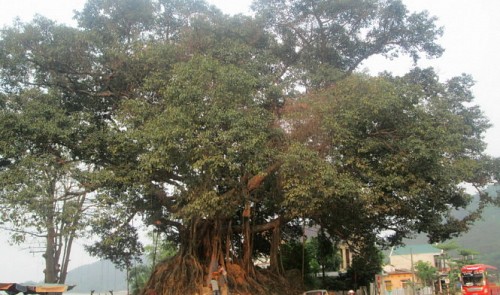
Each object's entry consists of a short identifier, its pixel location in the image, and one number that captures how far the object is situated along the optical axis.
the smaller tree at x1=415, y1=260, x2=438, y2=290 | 29.95
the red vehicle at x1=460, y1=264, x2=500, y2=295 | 17.64
